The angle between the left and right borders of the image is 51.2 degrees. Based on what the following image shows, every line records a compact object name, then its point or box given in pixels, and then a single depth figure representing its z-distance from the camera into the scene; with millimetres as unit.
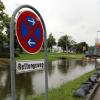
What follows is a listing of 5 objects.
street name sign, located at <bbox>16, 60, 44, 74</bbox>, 1639
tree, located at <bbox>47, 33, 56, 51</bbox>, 33148
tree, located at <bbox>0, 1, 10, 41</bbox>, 13505
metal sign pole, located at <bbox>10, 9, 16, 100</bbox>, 1525
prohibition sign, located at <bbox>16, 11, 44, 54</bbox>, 1626
